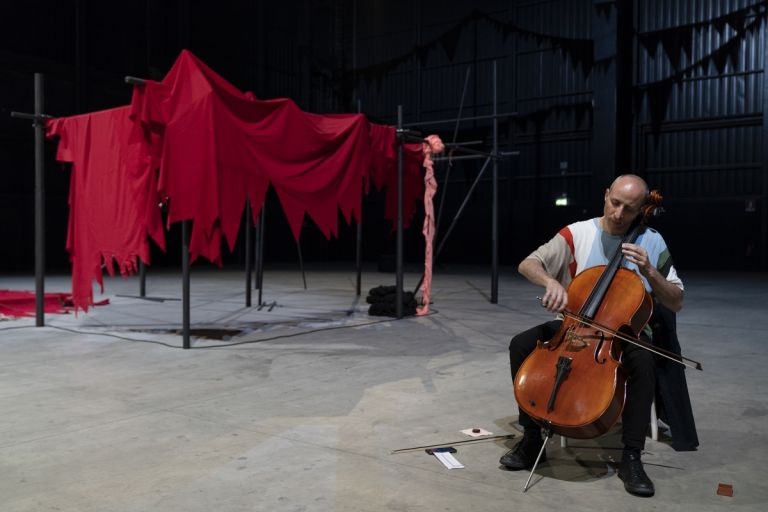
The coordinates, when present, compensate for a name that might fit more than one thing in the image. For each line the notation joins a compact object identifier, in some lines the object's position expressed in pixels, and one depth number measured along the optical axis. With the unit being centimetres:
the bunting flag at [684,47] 1549
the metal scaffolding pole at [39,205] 642
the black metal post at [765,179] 1528
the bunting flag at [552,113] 1720
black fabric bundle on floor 780
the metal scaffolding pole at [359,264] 955
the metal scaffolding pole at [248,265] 864
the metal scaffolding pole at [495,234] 924
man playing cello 253
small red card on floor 247
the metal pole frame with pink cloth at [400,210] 744
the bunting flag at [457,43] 1711
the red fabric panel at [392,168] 732
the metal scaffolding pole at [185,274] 539
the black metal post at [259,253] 885
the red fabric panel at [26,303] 757
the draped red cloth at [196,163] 522
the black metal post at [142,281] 955
